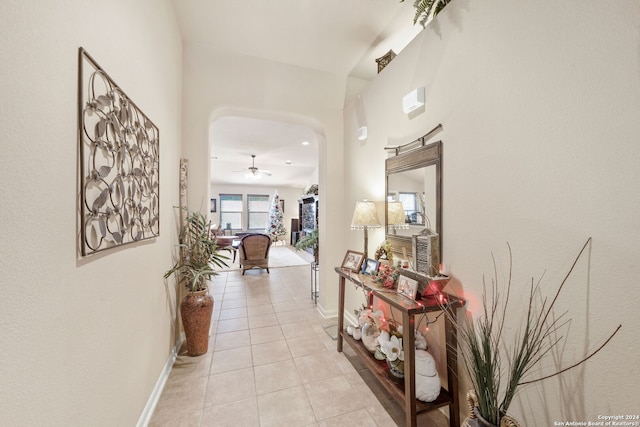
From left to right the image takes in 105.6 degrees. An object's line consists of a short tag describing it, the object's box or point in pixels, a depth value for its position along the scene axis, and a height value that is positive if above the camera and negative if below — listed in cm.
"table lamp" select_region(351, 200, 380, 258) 231 -3
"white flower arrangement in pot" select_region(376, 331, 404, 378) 171 -100
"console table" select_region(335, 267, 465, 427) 147 -97
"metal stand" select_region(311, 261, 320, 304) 381 -123
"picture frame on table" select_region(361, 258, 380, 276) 216 -50
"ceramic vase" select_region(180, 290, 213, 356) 230 -102
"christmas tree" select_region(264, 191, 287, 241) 983 -34
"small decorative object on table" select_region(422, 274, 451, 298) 158 -47
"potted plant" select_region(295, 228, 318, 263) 367 -46
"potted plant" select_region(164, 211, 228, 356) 230 -60
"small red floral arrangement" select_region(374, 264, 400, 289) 187 -50
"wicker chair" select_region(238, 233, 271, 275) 529 -84
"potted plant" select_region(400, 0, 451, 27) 176 +152
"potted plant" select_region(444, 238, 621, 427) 106 -67
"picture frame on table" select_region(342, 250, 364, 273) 238 -49
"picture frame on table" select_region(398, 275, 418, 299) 160 -51
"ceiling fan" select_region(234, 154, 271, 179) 677 +117
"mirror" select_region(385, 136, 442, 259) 178 +17
